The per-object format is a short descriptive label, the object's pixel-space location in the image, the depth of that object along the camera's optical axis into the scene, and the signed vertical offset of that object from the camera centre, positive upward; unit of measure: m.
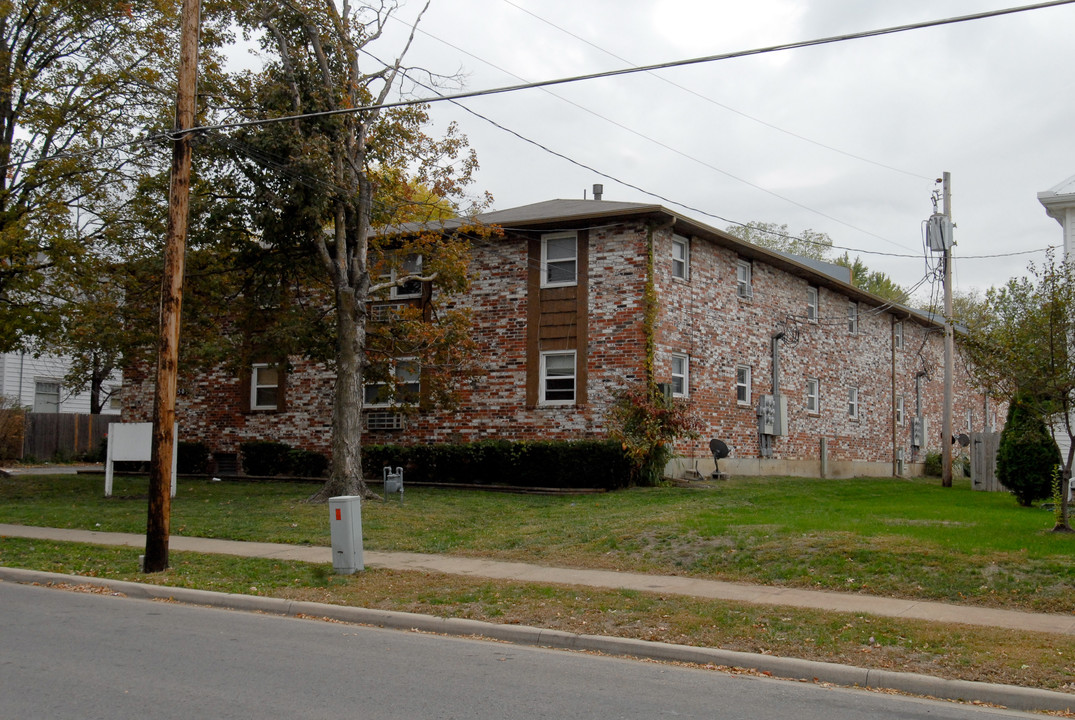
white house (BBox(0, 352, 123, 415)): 40.12 +1.96
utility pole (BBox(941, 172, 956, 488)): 26.52 +1.81
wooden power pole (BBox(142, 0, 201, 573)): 12.45 +1.58
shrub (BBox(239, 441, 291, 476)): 27.17 -0.70
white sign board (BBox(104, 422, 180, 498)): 20.53 -0.21
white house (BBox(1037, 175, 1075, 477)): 21.27 +5.09
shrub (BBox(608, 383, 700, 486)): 22.19 +0.23
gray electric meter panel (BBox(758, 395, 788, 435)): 27.45 +0.54
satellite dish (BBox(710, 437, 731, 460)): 24.25 -0.31
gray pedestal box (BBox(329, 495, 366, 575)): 12.05 -1.25
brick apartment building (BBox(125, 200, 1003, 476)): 23.66 +2.19
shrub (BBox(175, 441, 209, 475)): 28.84 -0.80
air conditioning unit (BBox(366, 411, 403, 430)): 26.84 +0.34
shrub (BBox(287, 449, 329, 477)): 26.59 -0.85
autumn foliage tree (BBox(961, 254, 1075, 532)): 13.38 +1.28
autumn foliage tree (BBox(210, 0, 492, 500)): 18.88 +5.06
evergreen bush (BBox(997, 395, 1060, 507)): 18.48 -0.46
